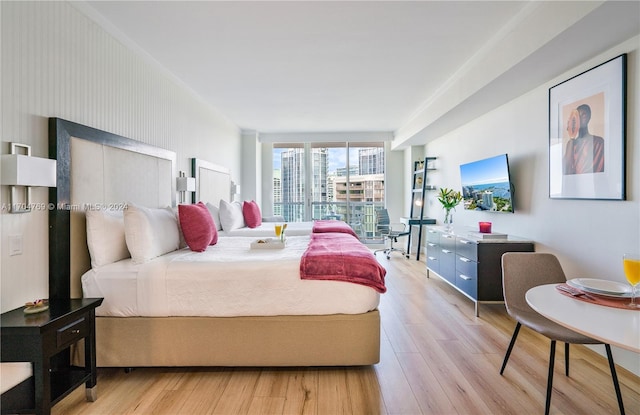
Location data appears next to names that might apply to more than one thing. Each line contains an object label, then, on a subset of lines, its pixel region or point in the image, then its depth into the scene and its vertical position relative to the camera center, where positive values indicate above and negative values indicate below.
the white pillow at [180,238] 2.95 -0.34
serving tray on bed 2.82 -0.37
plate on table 1.41 -0.41
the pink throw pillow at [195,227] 2.76 -0.22
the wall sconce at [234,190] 5.74 +0.26
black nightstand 1.51 -0.75
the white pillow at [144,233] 2.29 -0.24
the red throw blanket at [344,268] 2.12 -0.45
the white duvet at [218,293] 2.12 -0.62
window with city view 7.50 +0.54
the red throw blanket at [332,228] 4.23 -0.33
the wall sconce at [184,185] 3.65 +0.23
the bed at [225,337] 2.12 -0.92
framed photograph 2.19 +0.56
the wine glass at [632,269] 1.32 -0.28
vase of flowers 4.54 +0.07
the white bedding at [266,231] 4.40 -0.40
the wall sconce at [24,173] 1.68 +0.17
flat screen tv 3.43 +0.24
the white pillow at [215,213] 4.30 -0.13
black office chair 6.39 -0.51
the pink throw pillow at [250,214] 5.02 -0.17
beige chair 2.12 -0.51
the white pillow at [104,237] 2.20 -0.25
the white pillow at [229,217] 4.41 -0.19
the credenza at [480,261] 3.18 -0.62
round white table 1.05 -0.45
